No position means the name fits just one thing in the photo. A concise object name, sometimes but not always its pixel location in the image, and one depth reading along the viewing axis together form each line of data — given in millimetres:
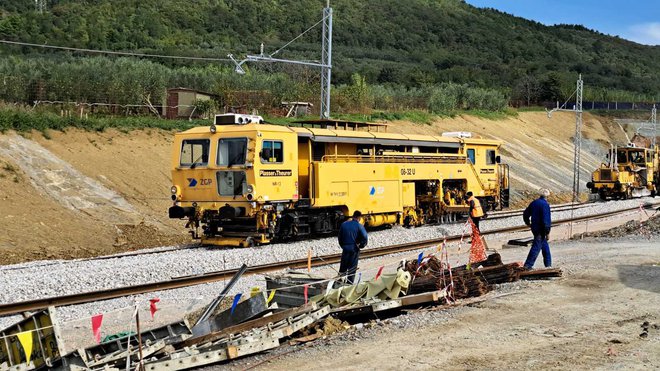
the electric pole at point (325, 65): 25991
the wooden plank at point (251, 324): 10086
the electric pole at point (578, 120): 39778
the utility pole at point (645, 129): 79206
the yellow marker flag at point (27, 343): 9281
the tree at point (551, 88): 89500
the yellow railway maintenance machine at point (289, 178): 19828
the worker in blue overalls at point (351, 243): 13367
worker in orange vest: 20544
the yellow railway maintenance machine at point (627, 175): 42841
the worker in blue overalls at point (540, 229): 14398
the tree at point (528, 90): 89125
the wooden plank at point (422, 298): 11312
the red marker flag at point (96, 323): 8953
